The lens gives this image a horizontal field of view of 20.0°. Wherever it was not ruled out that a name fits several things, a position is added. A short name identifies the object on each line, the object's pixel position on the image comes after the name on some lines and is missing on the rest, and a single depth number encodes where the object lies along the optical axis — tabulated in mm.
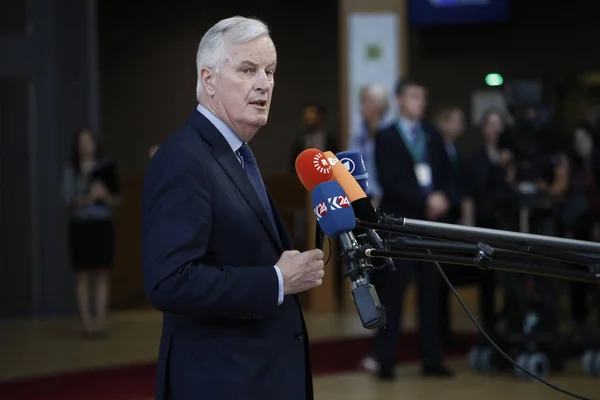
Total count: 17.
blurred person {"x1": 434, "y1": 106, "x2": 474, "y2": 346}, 10764
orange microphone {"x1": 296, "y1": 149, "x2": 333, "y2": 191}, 3658
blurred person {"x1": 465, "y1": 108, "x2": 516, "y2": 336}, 11275
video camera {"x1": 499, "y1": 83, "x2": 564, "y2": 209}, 10271
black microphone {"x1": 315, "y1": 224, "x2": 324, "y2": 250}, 3908
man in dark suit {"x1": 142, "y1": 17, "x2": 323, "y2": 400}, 3688
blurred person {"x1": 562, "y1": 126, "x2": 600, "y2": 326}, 12315
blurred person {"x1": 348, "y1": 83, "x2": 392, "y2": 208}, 12024
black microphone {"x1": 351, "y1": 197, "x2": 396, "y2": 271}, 3673
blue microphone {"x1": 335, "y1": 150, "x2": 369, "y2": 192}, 3985
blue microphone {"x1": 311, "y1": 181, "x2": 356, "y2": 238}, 3516
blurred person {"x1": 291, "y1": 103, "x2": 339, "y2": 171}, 14942
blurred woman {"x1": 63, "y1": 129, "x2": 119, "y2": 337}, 13135
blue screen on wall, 18294
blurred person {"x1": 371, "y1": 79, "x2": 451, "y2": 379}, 10057
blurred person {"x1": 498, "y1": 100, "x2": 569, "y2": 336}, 10282
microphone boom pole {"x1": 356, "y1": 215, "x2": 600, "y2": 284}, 3519
